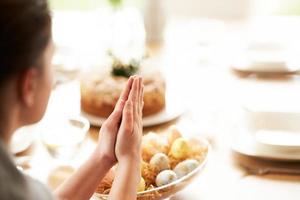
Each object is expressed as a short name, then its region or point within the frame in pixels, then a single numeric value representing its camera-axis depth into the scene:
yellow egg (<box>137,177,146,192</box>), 1.36
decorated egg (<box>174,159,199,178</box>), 1.42
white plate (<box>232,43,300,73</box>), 2.10
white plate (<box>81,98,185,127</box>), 1.77
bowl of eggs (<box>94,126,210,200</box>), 1.37
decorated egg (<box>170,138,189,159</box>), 1.49
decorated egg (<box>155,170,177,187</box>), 1.39
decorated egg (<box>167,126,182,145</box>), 1.55
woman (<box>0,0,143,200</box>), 0.95
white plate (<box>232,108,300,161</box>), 1.52
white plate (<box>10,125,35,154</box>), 1.65
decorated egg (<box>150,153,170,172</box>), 1.44
